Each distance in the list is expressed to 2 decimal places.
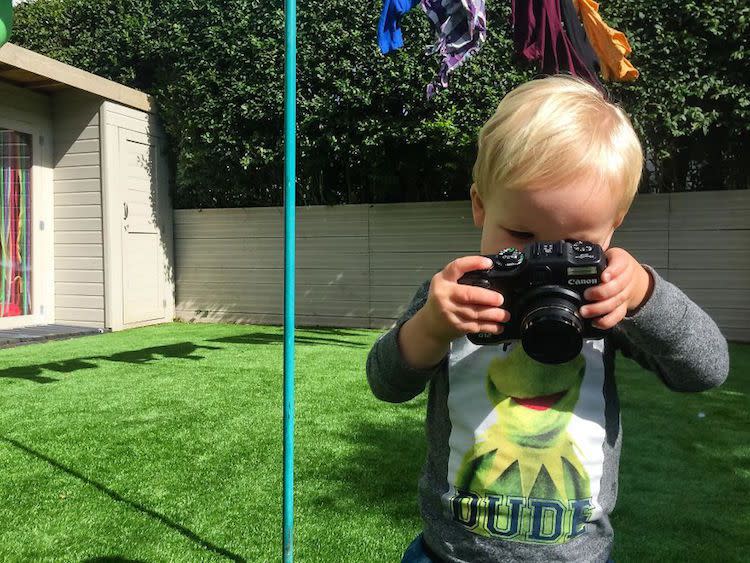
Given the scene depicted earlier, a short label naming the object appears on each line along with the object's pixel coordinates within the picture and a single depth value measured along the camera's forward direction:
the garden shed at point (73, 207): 8.45
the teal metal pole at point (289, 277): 1.88
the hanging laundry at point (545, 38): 5.01
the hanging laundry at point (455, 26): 5.10
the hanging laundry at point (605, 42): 5.25
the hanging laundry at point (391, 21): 5.08
